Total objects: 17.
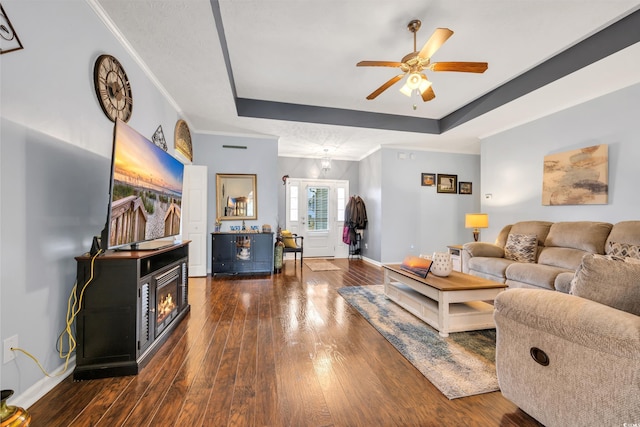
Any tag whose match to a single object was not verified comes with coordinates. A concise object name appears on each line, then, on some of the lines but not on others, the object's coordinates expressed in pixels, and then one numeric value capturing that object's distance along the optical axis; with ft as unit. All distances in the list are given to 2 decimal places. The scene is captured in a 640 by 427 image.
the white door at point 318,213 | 22.12
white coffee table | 7.73
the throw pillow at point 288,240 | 17.49
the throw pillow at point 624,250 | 8.50
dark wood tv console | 5.71
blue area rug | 5.55
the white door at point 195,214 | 14.96
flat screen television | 5.55
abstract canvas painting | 10.78
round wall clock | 6.81
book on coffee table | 8.95
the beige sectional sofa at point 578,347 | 3.34
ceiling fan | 7.56
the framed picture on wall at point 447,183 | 20.08
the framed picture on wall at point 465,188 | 20.53
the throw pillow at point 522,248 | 11.64
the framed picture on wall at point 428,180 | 19.75
